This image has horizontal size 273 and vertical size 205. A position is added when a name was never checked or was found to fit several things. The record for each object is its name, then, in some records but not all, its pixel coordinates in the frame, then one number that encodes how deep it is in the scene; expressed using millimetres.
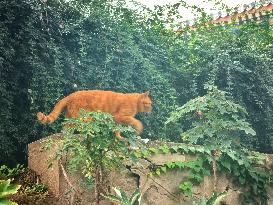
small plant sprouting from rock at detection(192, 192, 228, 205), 3924
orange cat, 5422
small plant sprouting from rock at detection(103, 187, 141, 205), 3815
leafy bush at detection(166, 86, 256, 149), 4734
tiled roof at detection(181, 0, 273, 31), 9453
